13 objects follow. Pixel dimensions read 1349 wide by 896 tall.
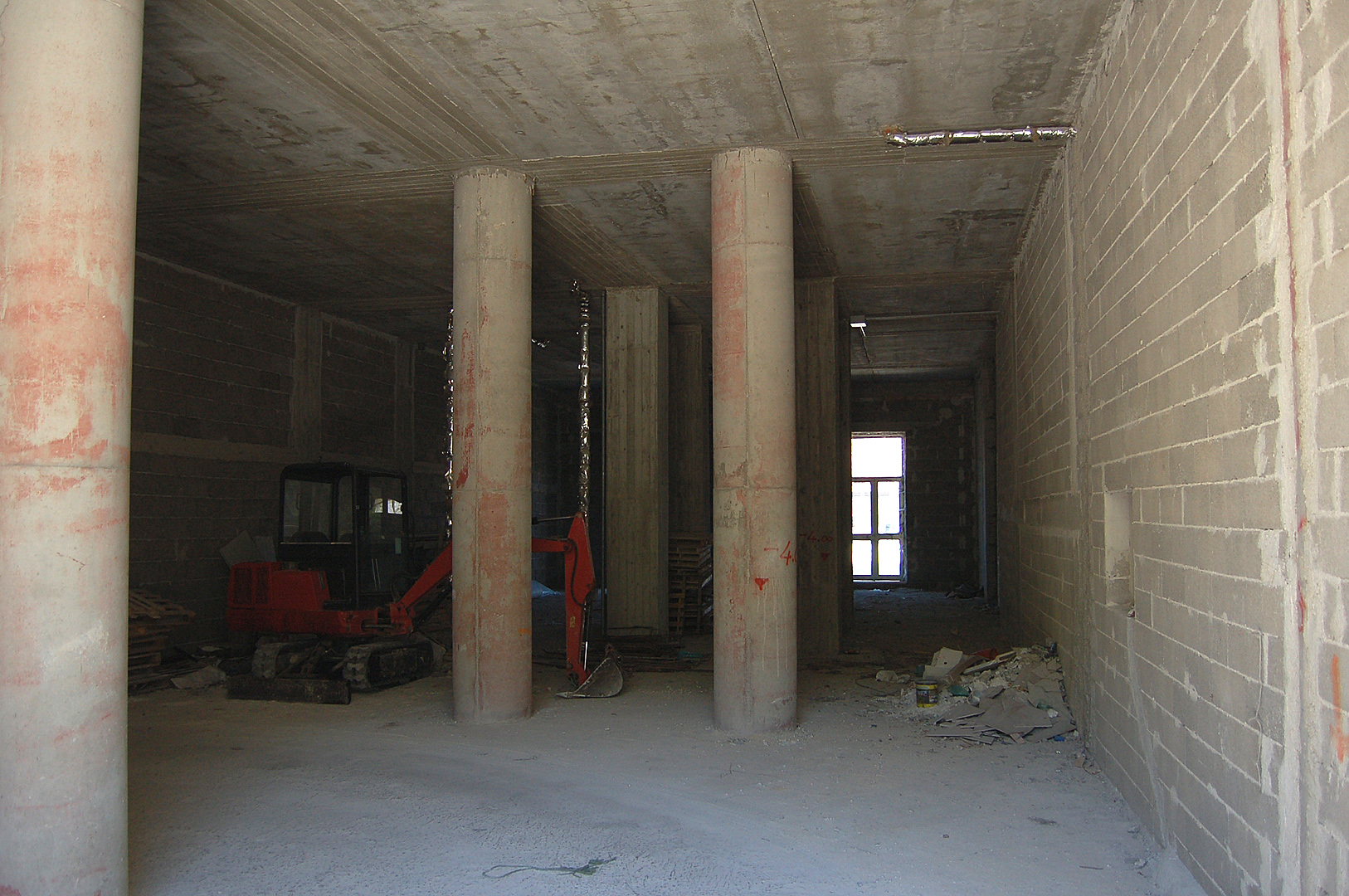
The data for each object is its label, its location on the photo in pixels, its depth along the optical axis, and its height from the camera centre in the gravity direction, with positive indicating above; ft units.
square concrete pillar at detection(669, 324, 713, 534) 47.11 +3.06
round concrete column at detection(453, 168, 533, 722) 25.36 +0.92
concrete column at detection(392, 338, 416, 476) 51.93 +4.59
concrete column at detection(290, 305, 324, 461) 43.98 +4.90
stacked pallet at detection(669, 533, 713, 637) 43.78 -4.26
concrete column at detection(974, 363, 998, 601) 58.39 +0.54
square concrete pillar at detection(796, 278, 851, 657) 39.75 +3.01
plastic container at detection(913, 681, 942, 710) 25.96 -5.82
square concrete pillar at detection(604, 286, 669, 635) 40.70 +1.18
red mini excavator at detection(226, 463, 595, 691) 29.40 -3.26
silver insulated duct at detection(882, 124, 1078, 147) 23.86 +9.43
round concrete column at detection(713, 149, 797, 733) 23.99 +1.11
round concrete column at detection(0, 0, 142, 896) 12.13 +0.57
